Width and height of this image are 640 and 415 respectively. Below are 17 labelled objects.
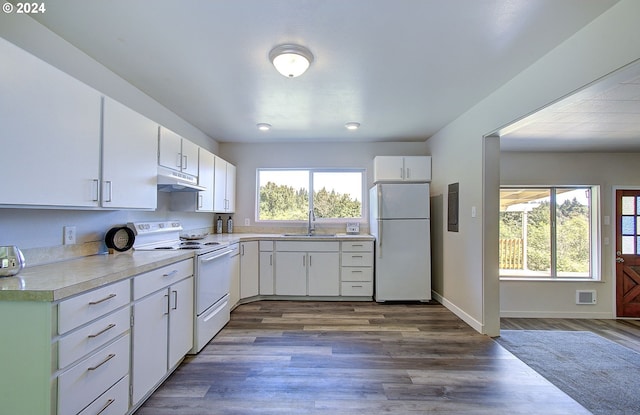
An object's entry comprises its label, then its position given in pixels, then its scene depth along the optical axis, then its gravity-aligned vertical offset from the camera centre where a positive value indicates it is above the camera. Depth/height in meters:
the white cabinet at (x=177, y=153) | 2.47 +0.59
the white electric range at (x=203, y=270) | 2.40 -0.55
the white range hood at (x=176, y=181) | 2.38 +0.29
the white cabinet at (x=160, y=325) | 1.67 -0.78
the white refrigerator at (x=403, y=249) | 3.84 -0.49
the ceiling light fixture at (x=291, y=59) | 1.93 +1.13
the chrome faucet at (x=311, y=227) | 4.36 -0.21
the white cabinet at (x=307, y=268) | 3.90 -0.77
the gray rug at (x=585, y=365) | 1.89 -1.29
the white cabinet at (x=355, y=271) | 3.90 -0.81
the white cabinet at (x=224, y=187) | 3.75 +0.38
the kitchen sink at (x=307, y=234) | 4.31 -0.33
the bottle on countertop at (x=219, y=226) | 4.33 -0.20
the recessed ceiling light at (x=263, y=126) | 3.61 +1.16
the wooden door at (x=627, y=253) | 3.87 -0.53
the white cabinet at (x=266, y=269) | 3.91 -0.79
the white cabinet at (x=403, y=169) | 4.03 +0.67
